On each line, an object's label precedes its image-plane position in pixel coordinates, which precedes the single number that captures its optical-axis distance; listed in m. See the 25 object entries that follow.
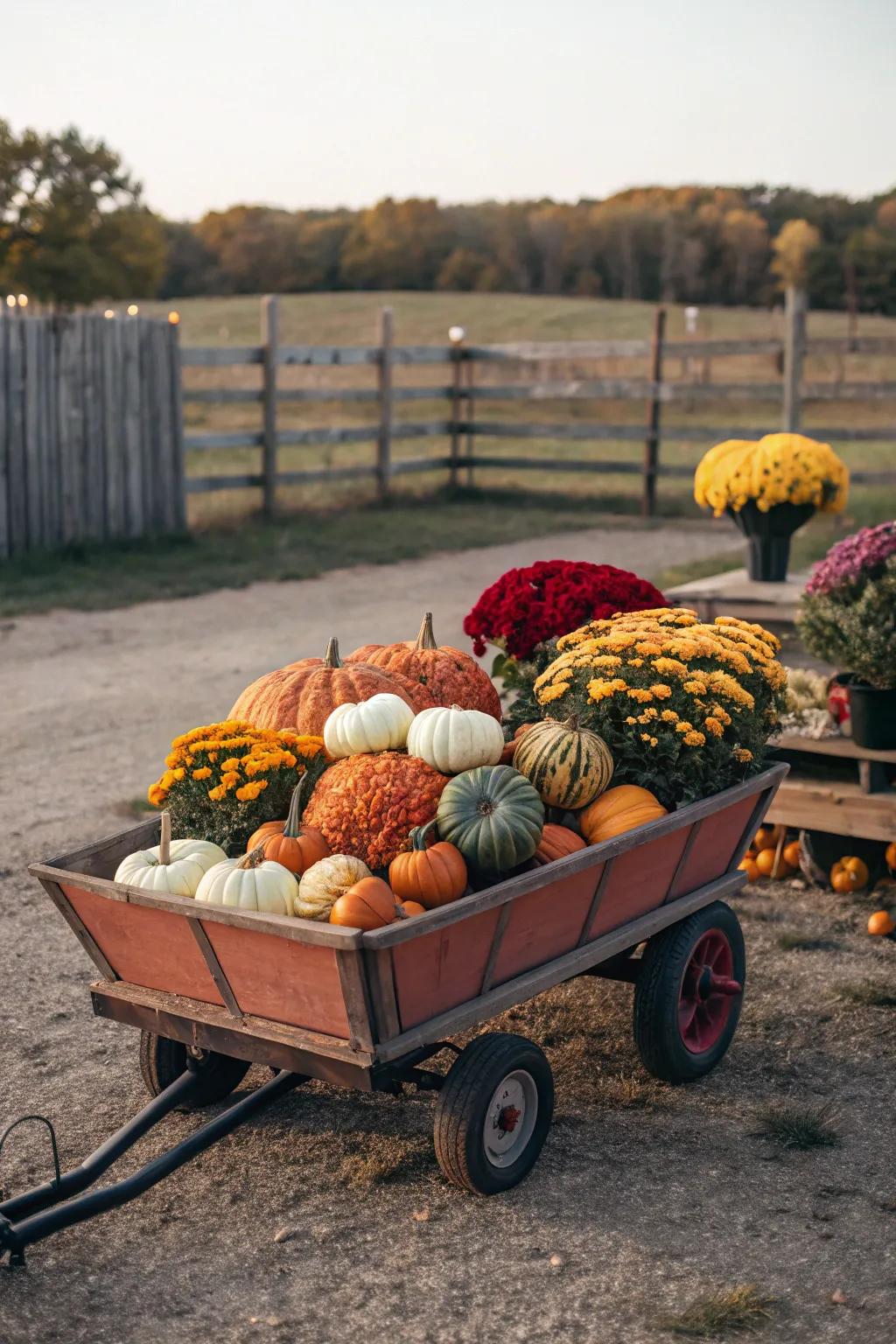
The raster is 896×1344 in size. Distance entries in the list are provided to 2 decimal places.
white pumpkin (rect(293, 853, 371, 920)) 2.98
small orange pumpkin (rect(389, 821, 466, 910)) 3.04
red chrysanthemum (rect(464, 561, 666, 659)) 4.41
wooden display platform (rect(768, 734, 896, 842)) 4.88
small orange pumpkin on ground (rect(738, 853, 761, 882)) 5.33
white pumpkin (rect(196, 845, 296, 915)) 2.95
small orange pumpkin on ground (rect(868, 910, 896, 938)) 4.71
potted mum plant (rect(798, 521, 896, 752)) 4.87
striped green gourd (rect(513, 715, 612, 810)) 3.45
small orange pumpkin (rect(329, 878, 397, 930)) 2.84
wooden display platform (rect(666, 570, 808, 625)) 6.50
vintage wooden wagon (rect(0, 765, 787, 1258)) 2.77
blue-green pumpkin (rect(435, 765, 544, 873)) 3.11
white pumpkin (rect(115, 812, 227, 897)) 3.05
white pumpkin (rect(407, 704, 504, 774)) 3.39
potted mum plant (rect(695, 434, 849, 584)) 6.41
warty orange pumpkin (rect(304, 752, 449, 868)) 3.20
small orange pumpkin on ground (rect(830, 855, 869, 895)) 5.09
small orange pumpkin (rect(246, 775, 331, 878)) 3.14
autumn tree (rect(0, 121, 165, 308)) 48.62
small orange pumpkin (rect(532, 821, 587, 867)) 3.31
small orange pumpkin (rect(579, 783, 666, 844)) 3.44
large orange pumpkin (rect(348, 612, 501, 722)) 3.95
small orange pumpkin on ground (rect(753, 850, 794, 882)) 5.30
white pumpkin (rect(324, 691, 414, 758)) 3.52
